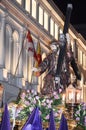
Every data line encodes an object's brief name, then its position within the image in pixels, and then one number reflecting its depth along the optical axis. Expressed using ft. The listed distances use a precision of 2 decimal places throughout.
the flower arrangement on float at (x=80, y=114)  25.69
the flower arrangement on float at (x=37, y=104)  23.50
